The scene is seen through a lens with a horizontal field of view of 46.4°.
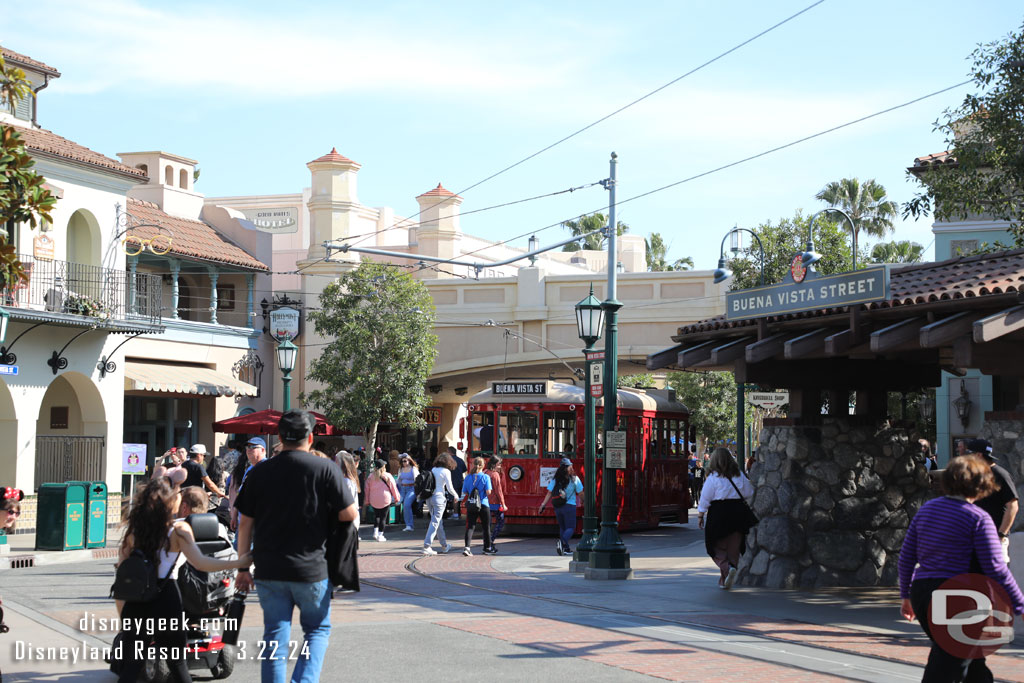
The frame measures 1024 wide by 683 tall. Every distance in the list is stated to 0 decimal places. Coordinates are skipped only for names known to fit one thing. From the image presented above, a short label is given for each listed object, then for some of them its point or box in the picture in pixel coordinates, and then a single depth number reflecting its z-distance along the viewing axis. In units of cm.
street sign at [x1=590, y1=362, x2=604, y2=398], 1673
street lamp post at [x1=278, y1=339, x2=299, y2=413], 2458
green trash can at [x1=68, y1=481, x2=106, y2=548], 1884
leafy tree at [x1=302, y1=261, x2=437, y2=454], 3209
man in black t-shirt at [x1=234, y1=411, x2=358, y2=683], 635
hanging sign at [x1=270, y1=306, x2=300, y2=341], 3488
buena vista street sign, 1204
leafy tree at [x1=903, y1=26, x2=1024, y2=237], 1792
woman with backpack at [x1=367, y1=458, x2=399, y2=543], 1900
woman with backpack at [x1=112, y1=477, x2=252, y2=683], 757
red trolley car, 2289
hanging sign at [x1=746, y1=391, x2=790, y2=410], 2425
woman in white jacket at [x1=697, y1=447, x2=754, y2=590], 1437
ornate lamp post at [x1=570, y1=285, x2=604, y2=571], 1666
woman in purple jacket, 668
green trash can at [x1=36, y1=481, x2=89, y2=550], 1831
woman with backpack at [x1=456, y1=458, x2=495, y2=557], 1909
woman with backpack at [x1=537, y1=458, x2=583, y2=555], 1905
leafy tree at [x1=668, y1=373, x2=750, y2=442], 4500
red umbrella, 2662
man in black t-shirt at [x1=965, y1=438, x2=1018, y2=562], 952
